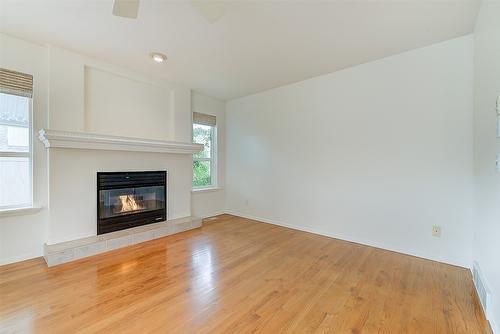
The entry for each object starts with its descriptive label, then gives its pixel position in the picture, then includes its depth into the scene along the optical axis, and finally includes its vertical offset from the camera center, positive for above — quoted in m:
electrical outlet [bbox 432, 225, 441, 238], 2.48 -0.73
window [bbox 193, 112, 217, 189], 4.34 +0.31
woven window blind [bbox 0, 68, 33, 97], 2.33 +0.93
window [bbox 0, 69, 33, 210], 2.38 +0.32
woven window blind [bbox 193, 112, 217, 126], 4.25 +0.97
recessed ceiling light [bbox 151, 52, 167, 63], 2.72 +1.40
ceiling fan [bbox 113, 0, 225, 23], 1.38 +1.04
